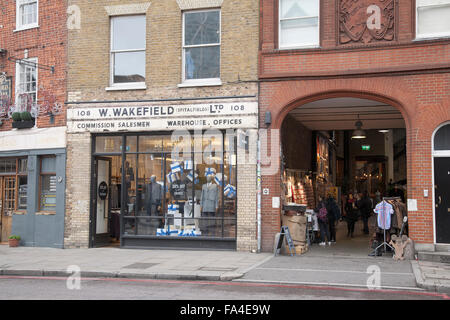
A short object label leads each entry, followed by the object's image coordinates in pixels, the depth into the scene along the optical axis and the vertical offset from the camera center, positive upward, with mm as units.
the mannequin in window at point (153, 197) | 15883 -420
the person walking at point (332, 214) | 17031 -1012
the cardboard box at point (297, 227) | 14414 -1259
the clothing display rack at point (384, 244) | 13625 -1673
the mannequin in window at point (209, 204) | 15266 -615
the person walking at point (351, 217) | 19703 -1293
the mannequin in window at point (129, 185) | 16141 -32
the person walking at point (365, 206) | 19922 -853
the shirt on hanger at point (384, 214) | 13648 -808
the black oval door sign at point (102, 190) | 16816 -214
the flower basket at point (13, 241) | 16938 -2012
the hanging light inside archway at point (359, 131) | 18750 +2123
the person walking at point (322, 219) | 16375 -1142
